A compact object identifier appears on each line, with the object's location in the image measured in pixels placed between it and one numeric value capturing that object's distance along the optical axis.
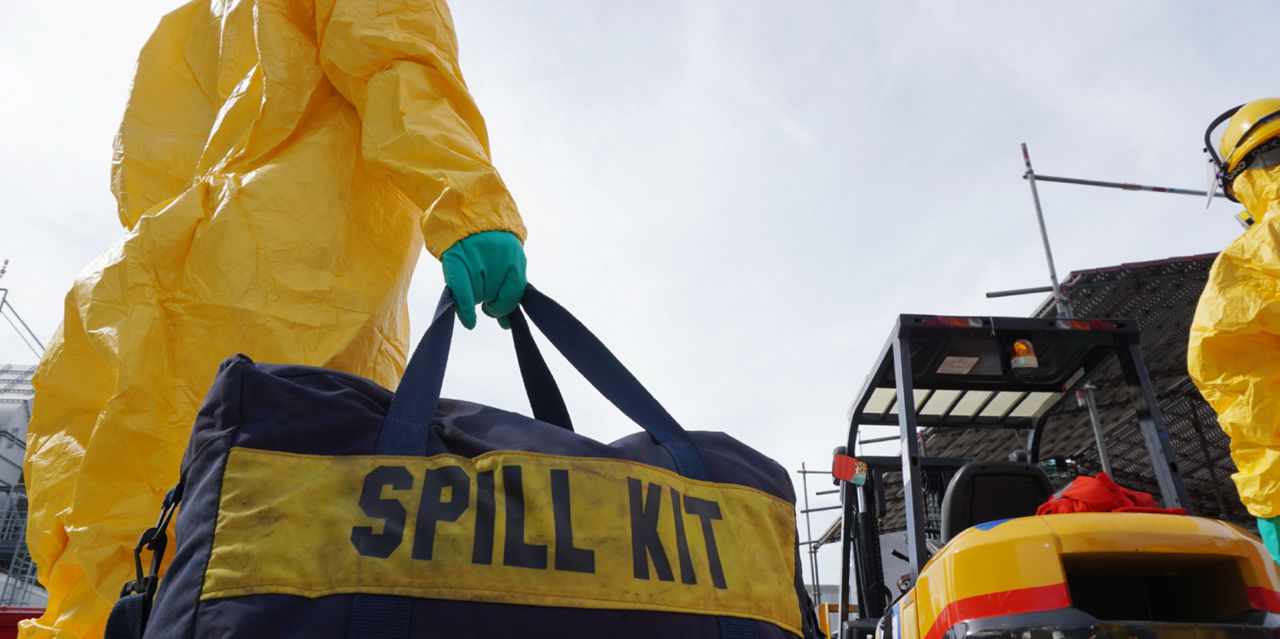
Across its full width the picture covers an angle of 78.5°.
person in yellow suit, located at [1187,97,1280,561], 2.74
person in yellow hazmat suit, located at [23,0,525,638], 1.66
